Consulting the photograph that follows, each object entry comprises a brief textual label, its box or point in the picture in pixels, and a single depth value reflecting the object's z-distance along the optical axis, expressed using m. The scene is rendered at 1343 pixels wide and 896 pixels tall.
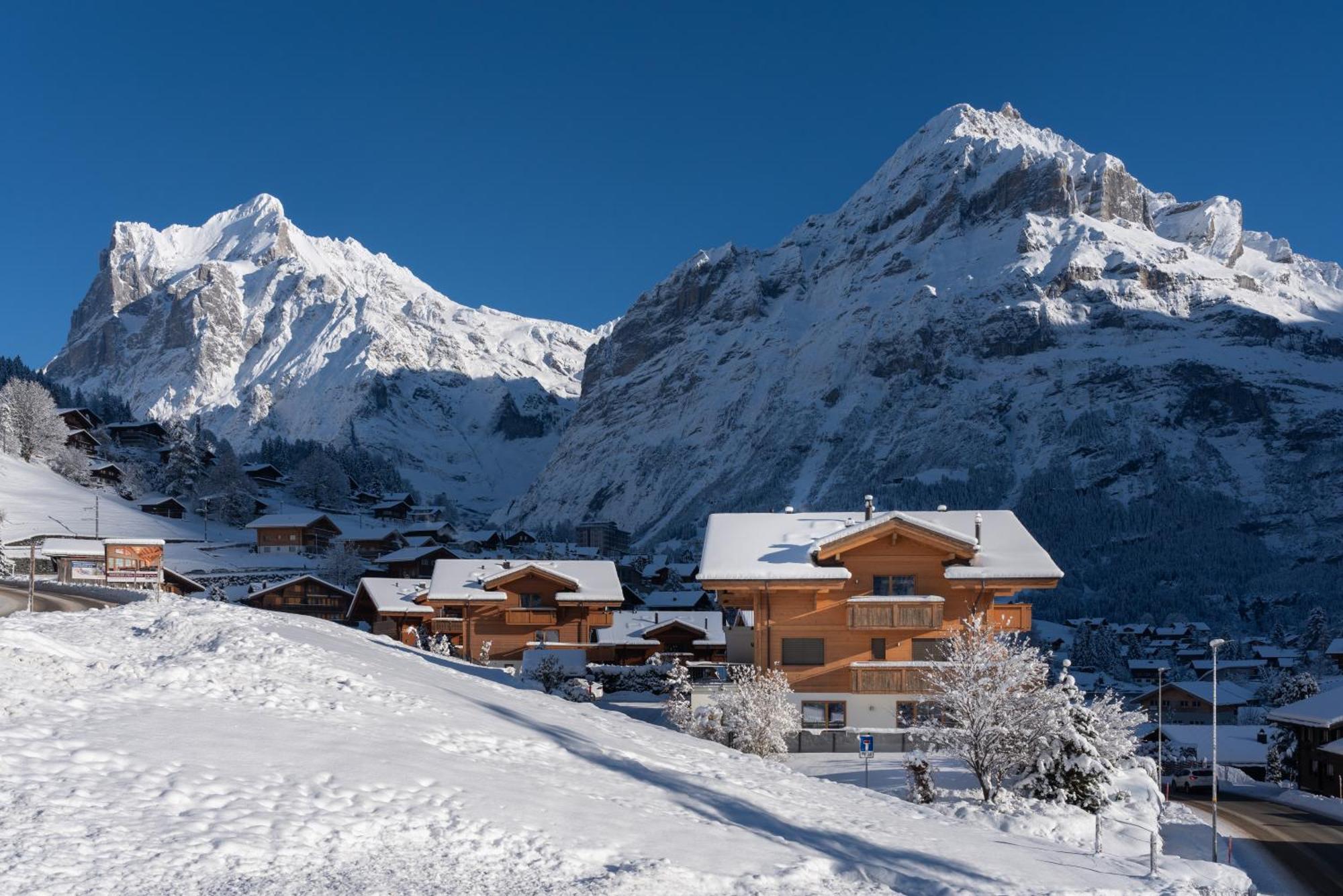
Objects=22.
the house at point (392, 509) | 186.75
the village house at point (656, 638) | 70.50
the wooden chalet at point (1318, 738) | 53.78
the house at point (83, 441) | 154.25
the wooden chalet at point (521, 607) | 68.00
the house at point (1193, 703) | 110.69
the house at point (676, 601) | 109.31
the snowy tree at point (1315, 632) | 149.12
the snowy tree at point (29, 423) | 138.25
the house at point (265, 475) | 181.38
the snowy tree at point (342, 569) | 116.88
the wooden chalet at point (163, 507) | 135.50
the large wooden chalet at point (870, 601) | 41.25
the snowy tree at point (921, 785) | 27.56
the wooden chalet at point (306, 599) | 91.81
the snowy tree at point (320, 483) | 180.50
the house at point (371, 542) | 139.75
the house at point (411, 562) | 128.75
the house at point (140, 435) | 173.50
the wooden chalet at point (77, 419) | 158.38
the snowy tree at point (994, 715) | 27.88
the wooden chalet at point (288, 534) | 128.88
